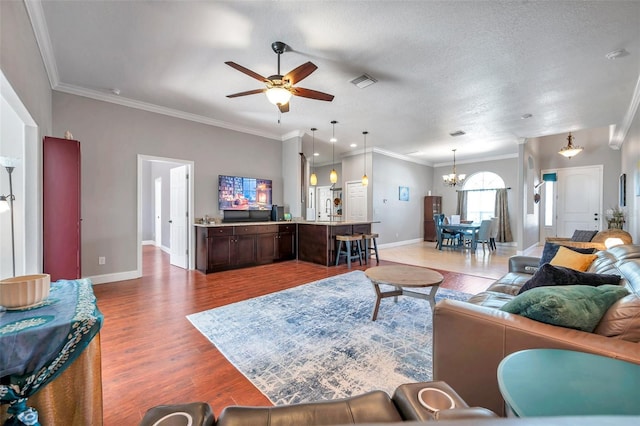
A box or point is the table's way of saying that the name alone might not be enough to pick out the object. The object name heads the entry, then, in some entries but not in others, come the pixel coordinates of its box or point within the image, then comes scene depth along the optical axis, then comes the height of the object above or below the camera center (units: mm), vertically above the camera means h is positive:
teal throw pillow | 1196 -445
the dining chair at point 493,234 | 7264 -703
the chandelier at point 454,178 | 7981 +957
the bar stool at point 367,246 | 5561 -802
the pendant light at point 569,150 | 5898 +1304
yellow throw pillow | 2396 -470
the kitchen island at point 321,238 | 5293 -593
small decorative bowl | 1008 -322
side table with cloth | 884 -536
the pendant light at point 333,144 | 5427 +1742
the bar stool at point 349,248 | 5145 -790
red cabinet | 2803 +32
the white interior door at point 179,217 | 5062 -150
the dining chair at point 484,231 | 6914 -568
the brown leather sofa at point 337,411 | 734 -642
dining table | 6902 -590
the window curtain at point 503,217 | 8305 -246
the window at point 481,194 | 8625 +510
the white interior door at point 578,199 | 7309 +276
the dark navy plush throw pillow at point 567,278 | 1564 -412
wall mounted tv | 5344 +352
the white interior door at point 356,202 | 7676 +228
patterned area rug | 1759 -1126
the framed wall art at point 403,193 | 8359 +520
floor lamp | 2360 +84
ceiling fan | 2582 +1294
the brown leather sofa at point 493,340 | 1105 -579
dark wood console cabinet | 4711 -690
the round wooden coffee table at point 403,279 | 2535 -684
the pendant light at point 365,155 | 6148 +1540
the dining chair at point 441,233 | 7484 -674
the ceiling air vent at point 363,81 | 3420 +1695
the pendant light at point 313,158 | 5828 +1733
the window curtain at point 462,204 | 9070 +160
